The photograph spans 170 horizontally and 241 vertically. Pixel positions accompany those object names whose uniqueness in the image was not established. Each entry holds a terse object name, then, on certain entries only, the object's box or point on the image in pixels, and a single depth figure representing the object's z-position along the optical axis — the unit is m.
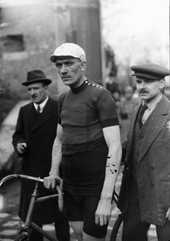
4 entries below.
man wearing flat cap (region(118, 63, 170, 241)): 2.88
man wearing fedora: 4.13
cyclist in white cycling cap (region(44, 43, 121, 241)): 2.89
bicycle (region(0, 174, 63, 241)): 3.11
